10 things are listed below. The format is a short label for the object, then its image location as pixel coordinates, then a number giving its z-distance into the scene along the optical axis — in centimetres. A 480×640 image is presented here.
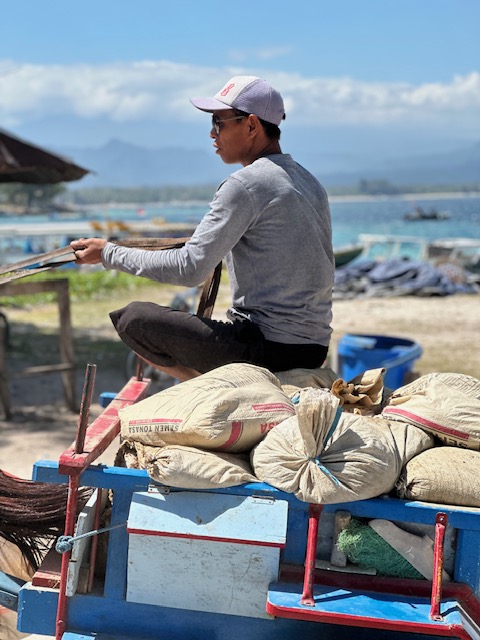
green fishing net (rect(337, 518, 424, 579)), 227
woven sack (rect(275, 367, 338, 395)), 309
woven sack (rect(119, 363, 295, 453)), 237
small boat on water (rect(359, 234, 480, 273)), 2045
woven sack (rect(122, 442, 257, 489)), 226
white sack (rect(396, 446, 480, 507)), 227
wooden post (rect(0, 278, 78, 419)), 685
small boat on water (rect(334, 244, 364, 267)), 2227
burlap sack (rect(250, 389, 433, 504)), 220
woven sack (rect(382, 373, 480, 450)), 250
